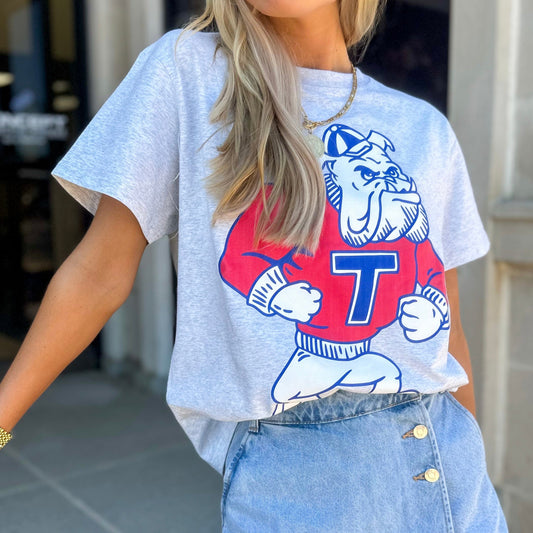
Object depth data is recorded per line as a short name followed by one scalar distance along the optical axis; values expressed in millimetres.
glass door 4906
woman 1039
